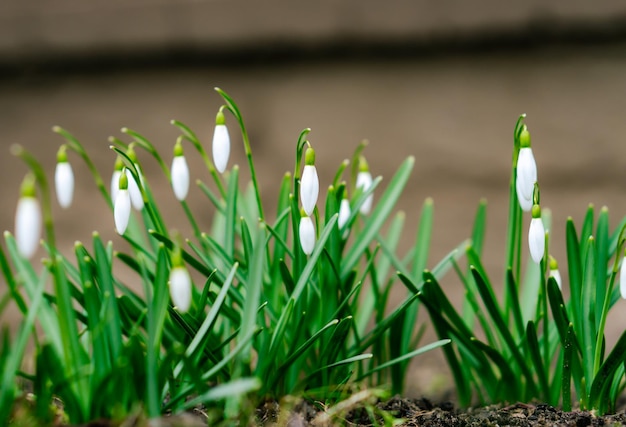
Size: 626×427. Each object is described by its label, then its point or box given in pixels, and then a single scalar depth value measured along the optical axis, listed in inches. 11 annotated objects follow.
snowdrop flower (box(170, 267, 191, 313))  27.2
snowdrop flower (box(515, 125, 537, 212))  29.6
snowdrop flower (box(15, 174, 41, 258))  26.7
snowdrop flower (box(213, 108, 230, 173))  30.7
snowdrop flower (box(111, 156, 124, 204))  30.5
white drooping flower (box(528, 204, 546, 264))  29.6
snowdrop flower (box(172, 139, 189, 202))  31.2
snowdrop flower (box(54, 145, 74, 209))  30.2
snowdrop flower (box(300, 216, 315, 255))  29.3
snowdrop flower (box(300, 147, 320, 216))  29.3
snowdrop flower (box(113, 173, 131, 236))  29.5
